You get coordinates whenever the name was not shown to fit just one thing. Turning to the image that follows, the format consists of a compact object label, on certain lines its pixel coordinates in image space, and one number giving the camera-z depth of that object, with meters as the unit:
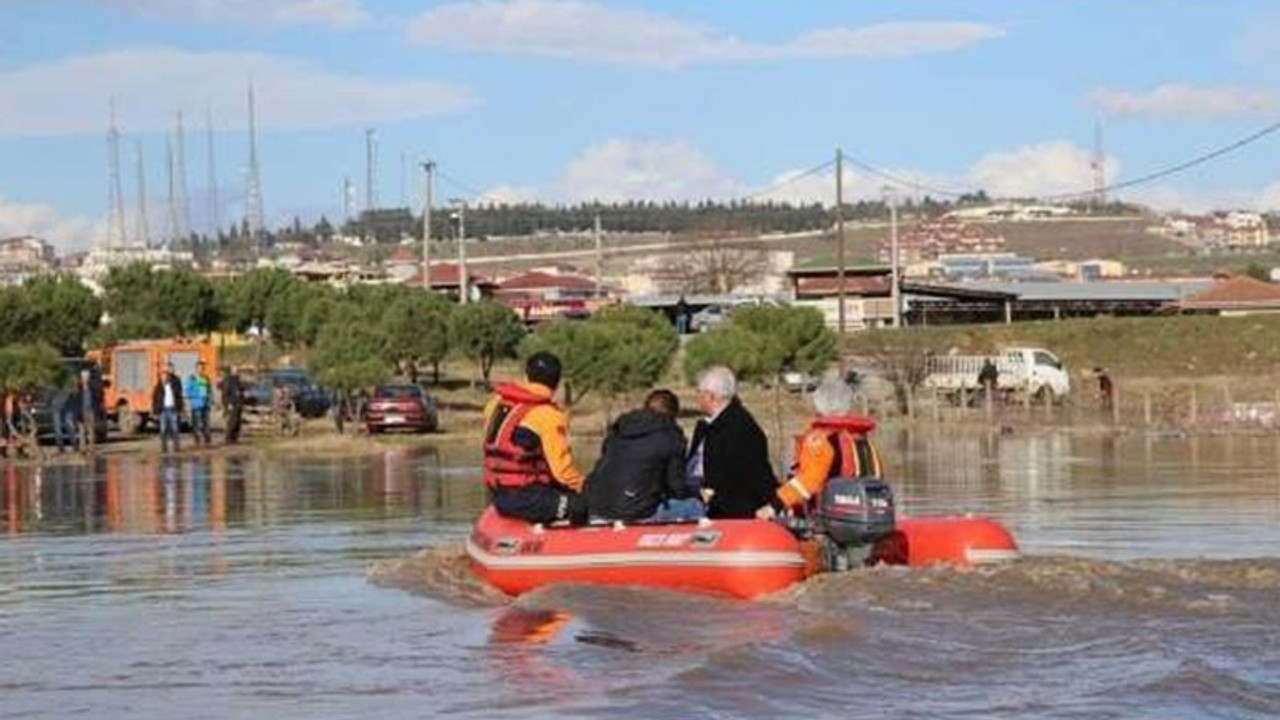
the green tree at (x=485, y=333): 79.25
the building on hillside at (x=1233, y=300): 108.75
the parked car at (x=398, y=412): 53.81
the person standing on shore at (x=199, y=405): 48.24
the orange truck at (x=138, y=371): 57.62
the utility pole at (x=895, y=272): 95.38
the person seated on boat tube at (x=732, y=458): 17.61
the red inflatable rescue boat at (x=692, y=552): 16.52
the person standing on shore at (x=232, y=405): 48.44
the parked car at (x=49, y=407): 49.00
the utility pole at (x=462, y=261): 99.25
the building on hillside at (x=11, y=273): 164.94
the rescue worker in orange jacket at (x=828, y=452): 17.22
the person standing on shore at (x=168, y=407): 45.94
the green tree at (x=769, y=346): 63.50
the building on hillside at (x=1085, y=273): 178.94
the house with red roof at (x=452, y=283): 143.25
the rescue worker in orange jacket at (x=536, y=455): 18.02
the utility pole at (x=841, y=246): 72.88
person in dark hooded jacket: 17.72
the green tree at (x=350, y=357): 55.62
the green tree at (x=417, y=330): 73.31
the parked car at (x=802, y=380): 68.19
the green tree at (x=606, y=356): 59.81
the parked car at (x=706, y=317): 103.20
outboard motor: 16.67
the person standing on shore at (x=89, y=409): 47.16
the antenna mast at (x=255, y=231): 136.00
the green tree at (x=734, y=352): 63.19
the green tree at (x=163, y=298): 85.06
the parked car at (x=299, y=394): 60.12
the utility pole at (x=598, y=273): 152.75
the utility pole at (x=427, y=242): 98.81
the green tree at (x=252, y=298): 91.31
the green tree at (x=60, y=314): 75.50
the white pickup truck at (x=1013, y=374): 69.56
